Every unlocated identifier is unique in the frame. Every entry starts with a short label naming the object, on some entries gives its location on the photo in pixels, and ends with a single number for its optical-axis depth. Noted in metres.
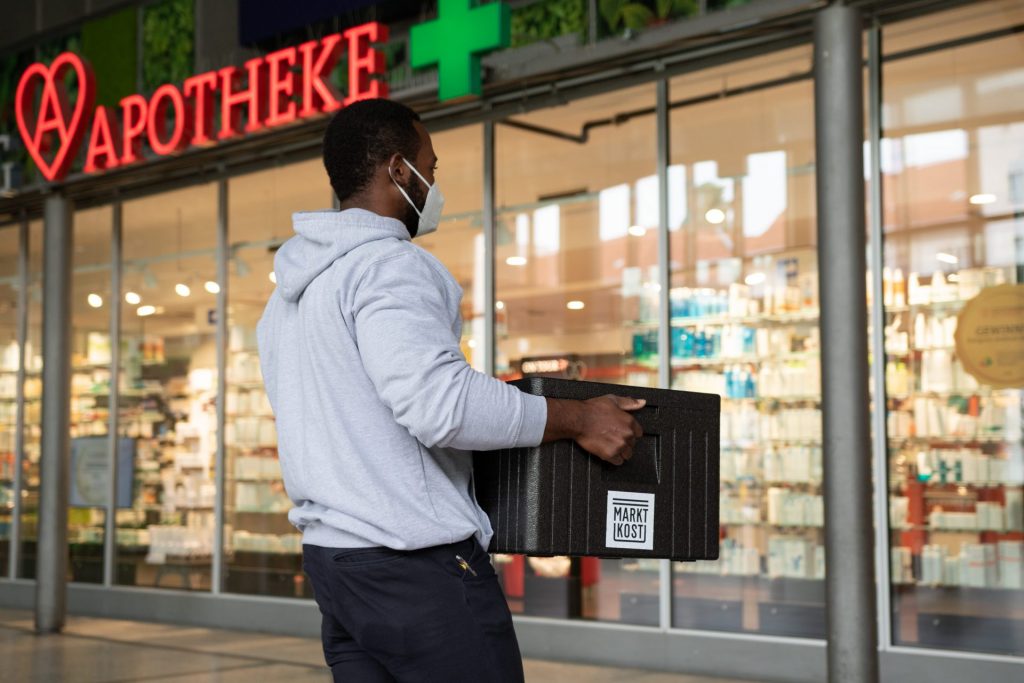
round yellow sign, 7.03
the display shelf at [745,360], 8.17
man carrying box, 2.07
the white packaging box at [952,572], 7.28
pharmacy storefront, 7.22
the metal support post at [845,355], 6.05
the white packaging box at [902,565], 7.23
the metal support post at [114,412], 11.10
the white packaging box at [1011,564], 7.09
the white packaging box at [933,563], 7.32
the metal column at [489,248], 8.83
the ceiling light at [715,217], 8.35
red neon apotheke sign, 8.52
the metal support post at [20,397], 12.10
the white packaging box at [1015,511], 7.12
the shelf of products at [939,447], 7.24
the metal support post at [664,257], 8.07
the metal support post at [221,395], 10.31
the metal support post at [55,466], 9.92
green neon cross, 7.77
